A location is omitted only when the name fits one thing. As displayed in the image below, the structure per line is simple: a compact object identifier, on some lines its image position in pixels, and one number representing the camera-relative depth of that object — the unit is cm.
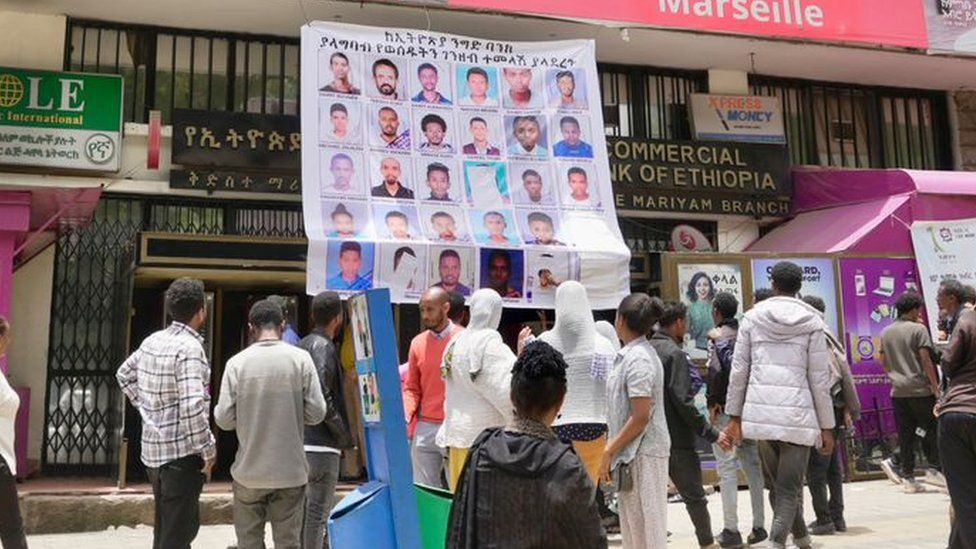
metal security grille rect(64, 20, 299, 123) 1017
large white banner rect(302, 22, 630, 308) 882
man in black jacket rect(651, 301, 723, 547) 576
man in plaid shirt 469
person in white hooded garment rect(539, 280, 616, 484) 544
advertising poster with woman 985
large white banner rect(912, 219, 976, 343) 1055
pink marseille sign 1012
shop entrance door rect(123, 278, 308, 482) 999
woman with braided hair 262
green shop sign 914
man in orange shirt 573
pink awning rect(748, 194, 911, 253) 1052
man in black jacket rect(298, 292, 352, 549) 550
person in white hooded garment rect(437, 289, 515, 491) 472
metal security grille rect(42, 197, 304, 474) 938
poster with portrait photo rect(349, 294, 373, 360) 440
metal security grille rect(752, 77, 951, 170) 1258
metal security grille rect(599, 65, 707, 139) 1182
